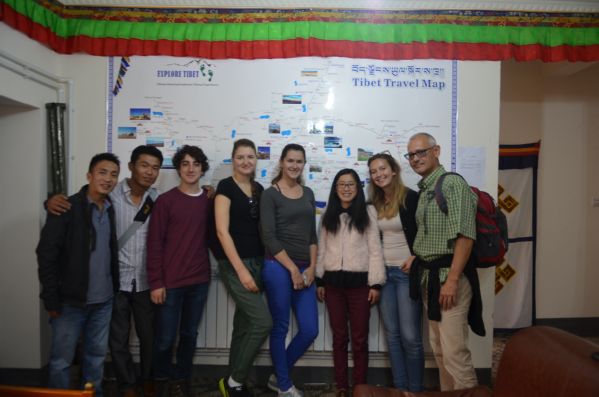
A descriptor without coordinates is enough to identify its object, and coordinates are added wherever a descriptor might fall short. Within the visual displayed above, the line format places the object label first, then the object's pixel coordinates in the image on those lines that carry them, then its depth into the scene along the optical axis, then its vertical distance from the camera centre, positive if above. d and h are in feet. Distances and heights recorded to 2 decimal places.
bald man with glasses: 5.82 -1.18
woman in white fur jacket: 6.93 -1.56
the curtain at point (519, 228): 11.09 -1.21
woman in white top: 6.92 -1.71
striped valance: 8.43 +3.79
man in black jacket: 5.71 -1.42
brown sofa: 3.45 -1.94
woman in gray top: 6.86 -1.39
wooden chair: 3.24 -1.91
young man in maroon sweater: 6.85 -1.41
